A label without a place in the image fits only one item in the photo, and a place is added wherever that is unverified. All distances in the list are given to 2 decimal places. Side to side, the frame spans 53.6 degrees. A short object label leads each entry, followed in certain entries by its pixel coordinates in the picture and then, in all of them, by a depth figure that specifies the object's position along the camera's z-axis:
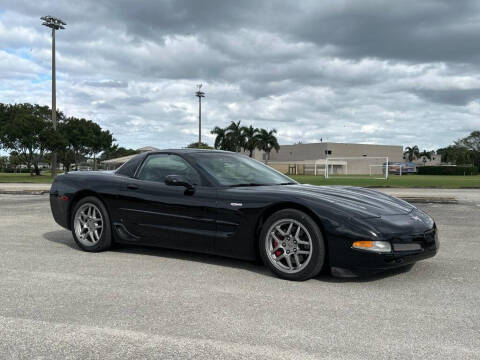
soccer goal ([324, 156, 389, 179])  90.56
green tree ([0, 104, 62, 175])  47.59
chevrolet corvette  4.25
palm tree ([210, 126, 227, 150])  73.00
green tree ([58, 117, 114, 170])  61.13
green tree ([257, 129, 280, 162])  77.41
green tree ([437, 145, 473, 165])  106.53
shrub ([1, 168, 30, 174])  106.50
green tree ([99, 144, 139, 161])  115.75
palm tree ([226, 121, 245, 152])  73.75
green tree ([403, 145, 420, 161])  144.25
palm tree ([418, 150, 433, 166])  141.38
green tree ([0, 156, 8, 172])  115.82
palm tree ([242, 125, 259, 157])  75.31
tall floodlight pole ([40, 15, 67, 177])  44.72
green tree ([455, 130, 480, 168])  115.60
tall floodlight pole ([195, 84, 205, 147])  65.75
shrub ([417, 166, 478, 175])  80.53
